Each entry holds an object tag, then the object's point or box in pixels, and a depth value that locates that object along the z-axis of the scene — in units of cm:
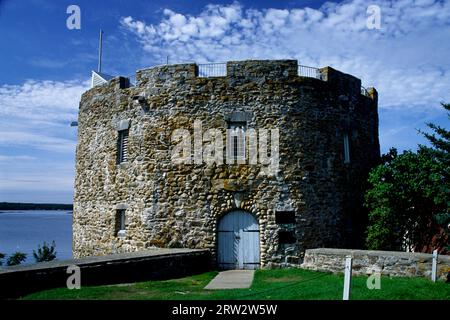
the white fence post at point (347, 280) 686
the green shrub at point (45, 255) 2588
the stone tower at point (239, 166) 1354
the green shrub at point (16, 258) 2334
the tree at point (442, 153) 1055
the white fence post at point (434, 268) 982
